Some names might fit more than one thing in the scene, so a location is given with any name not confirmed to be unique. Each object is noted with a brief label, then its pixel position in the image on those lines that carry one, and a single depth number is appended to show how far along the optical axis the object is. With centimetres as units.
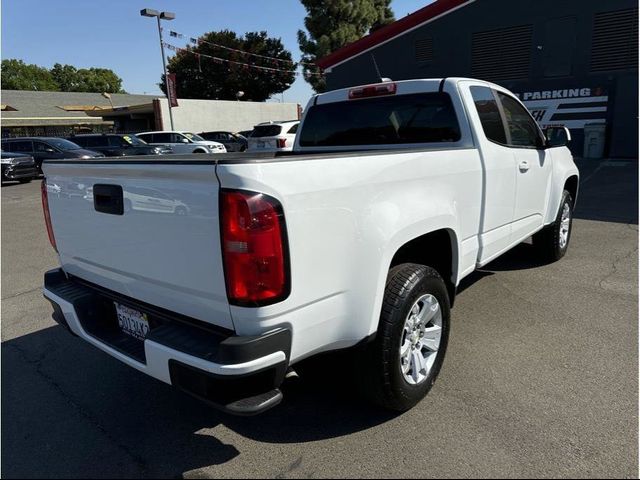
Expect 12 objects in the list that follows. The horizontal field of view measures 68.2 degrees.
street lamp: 2102
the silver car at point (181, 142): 2012
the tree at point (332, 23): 3219
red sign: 2378
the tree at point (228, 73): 4756
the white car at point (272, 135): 1487
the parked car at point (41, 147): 1748
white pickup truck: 196
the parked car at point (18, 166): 1621
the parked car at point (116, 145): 1810
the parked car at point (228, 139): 2367
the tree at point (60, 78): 8469
